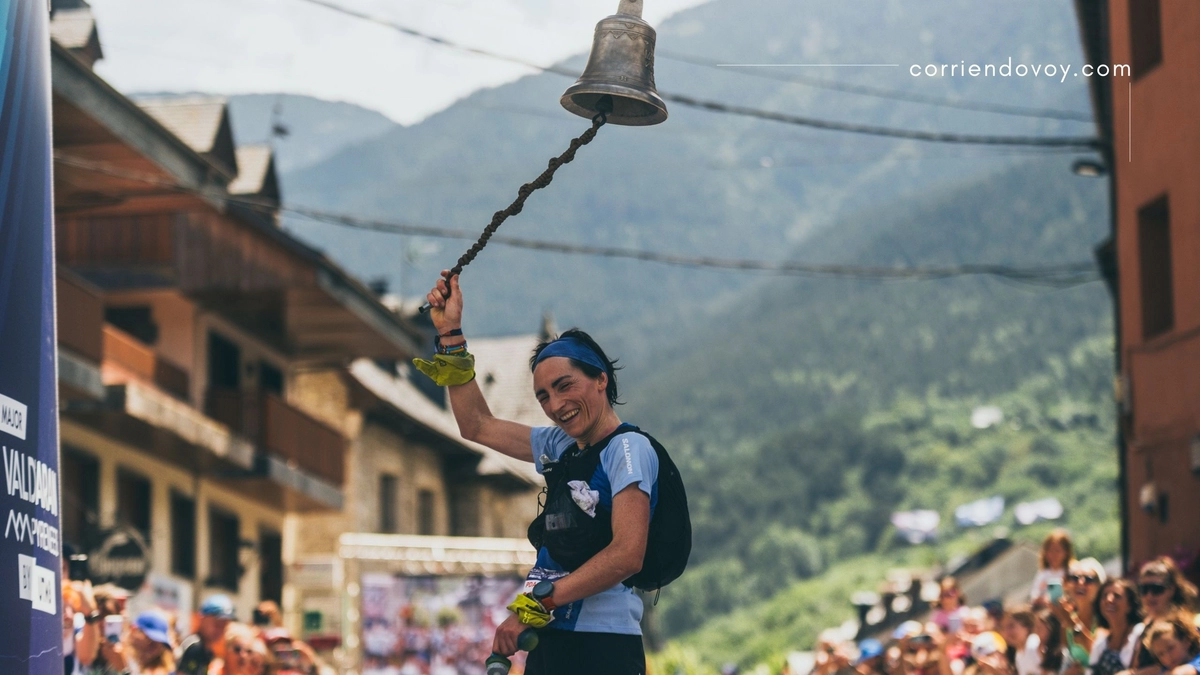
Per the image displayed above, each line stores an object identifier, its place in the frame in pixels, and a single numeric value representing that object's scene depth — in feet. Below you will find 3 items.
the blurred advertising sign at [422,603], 99.81
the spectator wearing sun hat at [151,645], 35.73
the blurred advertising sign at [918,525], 258.57
